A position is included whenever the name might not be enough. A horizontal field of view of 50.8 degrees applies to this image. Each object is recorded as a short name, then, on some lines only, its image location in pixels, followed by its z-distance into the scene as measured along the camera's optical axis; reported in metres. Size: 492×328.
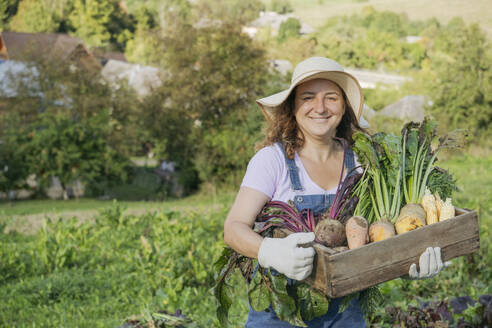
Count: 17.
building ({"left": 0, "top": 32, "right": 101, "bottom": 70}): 33.50
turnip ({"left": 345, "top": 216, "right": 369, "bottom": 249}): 1.90
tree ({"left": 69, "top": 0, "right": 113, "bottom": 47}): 49.62
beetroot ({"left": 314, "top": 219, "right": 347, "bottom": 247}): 1.94
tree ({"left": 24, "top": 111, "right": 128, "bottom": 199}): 14.28
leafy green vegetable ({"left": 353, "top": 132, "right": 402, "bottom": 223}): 2.14
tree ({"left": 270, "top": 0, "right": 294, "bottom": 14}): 83.88
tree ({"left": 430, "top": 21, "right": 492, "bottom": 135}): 19.17
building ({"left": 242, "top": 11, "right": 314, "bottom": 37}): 57.81
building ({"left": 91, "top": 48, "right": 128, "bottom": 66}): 42.33
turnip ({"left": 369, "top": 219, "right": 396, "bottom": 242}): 1.92
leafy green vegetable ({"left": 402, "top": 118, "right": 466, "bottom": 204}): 2.19
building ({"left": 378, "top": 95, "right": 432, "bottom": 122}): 21.09
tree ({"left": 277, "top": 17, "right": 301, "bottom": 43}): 51.16
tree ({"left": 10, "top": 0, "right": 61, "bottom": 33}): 46.47
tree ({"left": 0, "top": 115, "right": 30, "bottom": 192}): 14.30
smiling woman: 2.14
